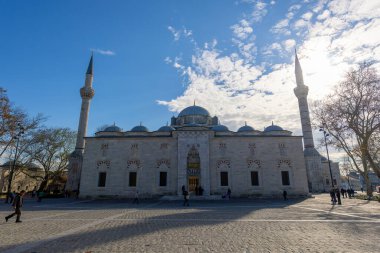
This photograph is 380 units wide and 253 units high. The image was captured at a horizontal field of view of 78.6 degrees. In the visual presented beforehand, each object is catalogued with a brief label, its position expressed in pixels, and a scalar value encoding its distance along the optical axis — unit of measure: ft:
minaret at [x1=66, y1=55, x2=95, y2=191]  110.93
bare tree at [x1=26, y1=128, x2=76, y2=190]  113.29
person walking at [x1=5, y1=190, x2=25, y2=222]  33.55
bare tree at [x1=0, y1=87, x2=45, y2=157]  81.41
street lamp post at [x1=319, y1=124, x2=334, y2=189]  81.08
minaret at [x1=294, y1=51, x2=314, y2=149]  122.13
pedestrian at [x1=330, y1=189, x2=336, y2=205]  64.72
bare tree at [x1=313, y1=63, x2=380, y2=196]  70.54
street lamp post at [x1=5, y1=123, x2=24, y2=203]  81.85
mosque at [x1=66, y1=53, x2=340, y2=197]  92.99
